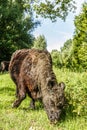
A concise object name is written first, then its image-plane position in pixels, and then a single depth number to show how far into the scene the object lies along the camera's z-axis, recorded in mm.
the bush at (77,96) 4736
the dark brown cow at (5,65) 6523
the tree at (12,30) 21559
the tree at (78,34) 25960
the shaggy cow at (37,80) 4532
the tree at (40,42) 59584
